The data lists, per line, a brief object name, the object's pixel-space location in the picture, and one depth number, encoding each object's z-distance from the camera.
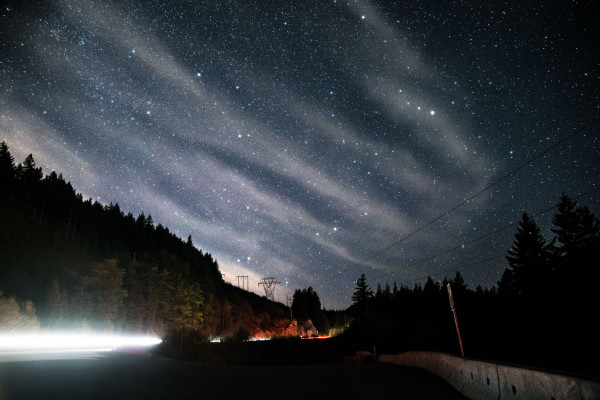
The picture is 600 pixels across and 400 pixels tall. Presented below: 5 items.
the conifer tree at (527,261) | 65.38
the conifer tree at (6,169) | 93.92
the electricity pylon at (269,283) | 118.46
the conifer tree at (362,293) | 157.50
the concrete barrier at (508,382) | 5.36
